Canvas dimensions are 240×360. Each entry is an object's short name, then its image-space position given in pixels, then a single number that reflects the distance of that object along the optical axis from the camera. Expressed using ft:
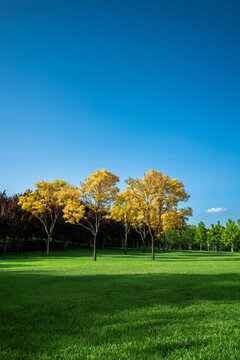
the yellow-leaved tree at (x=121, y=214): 169.07
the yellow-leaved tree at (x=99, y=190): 105.29
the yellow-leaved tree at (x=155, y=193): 107.96
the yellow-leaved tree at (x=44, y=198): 138.41
